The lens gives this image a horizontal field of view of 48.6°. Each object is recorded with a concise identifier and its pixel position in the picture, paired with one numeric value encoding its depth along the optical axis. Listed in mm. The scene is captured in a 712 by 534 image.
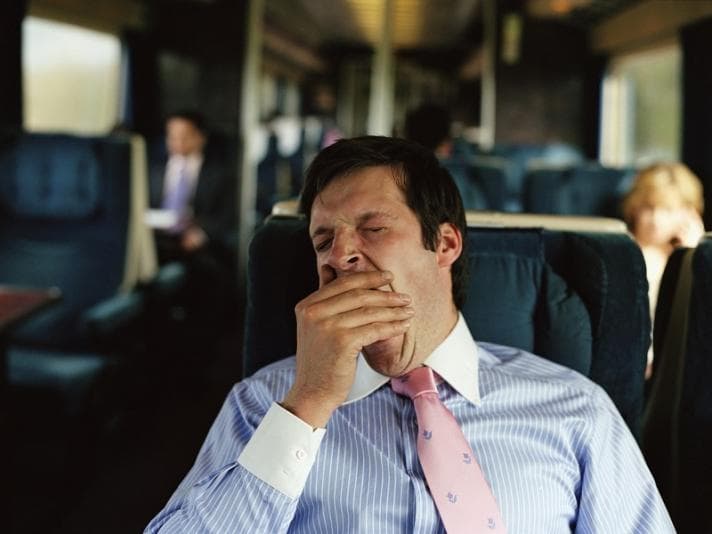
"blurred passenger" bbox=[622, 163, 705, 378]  2646
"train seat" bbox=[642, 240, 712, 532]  1444
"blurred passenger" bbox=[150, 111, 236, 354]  3965
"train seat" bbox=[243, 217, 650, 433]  1424
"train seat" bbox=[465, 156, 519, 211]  3059
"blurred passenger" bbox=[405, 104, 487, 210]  4090
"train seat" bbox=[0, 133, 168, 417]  2979
